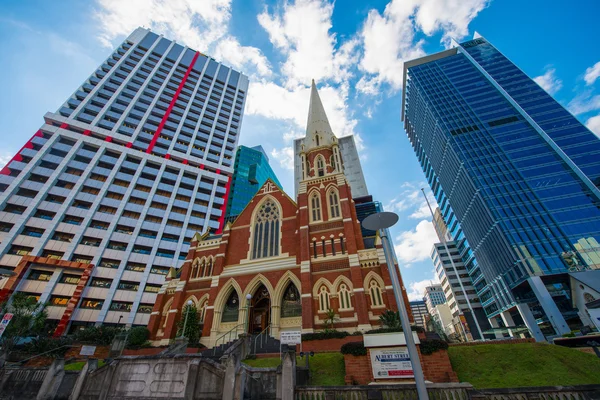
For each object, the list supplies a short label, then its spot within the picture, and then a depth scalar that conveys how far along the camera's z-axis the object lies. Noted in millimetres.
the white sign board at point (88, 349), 16295
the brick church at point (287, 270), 19969
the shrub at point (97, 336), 23750
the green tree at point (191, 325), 20344
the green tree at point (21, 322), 22281
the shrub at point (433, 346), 11242
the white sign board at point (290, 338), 13510
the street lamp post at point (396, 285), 5896
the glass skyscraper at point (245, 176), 69688
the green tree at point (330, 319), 18703
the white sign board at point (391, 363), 10320
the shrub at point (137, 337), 20923
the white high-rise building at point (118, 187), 35438
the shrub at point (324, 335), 17000
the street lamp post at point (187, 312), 18972
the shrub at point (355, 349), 11281
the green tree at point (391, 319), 15429
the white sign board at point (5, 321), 10734
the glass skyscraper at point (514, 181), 38438
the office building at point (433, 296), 126000
